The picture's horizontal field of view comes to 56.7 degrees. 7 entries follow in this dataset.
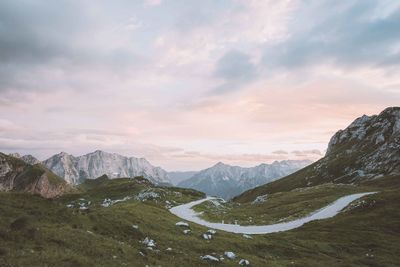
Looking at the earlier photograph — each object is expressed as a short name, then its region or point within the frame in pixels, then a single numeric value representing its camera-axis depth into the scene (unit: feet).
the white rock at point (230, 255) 125.59
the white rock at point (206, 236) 148.46
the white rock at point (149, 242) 121.39
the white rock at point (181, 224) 165.48
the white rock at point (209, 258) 117.60
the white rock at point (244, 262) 119.75
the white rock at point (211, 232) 160.54
